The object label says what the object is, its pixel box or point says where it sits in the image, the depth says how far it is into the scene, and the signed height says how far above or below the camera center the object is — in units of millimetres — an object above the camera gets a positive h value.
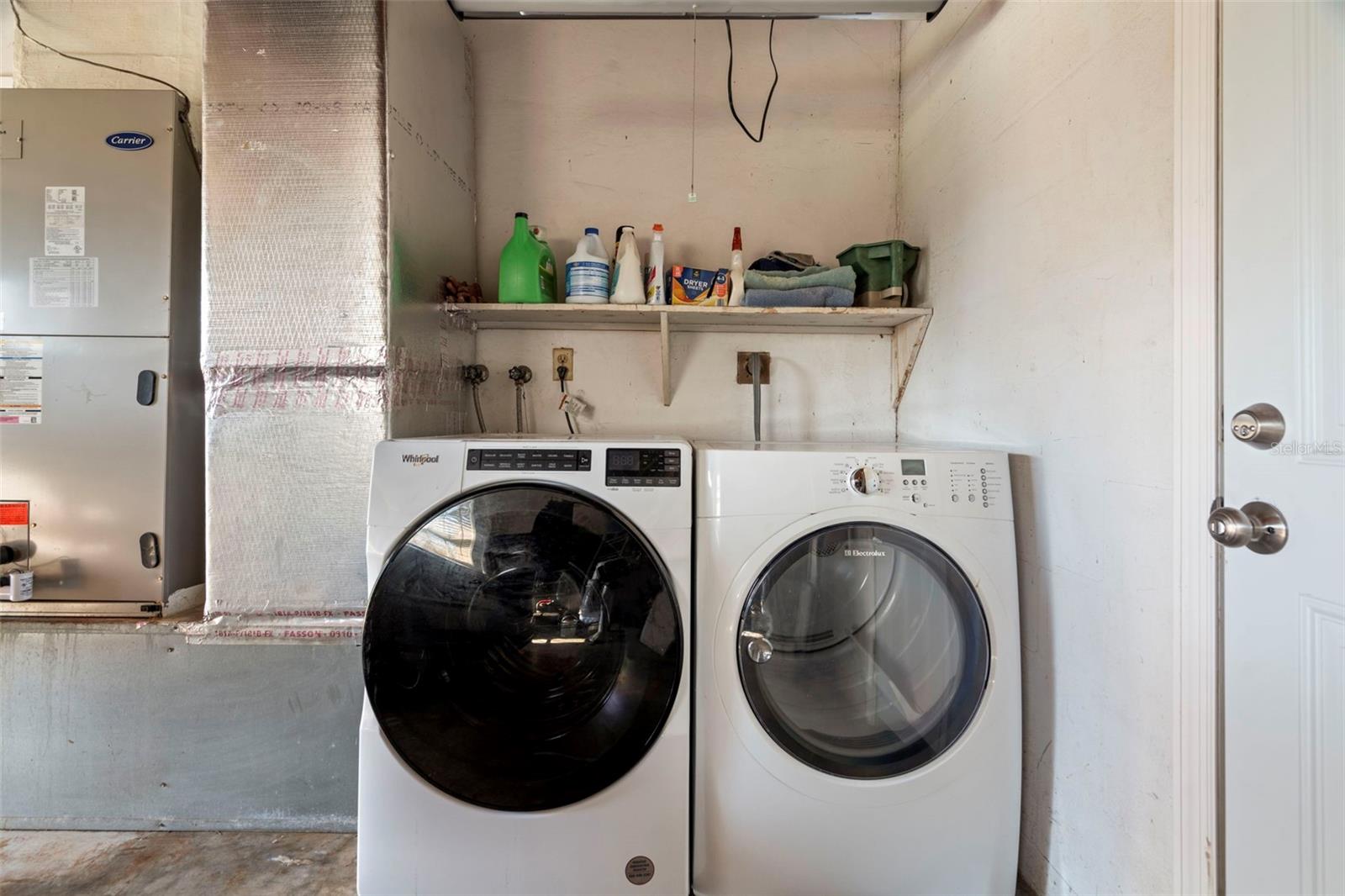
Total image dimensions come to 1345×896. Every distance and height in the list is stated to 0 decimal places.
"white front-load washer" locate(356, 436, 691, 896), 1097 -547
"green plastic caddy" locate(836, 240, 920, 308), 1572 +557
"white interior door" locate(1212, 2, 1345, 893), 706 +14
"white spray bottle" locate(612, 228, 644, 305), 1603 +524
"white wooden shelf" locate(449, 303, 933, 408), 1553 +417
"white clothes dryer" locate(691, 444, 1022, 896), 1100 -486
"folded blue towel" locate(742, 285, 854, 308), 1538 +448
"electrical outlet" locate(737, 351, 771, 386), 1823 +285
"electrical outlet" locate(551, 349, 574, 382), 1814 +304
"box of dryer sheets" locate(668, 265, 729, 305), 1582 +495
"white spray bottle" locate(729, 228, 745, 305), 1597 +520
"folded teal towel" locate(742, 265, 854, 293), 1543 +504
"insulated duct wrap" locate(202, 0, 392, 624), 1280 +363
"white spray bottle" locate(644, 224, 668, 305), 1593 +527
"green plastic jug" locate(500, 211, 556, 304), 1567 +543
